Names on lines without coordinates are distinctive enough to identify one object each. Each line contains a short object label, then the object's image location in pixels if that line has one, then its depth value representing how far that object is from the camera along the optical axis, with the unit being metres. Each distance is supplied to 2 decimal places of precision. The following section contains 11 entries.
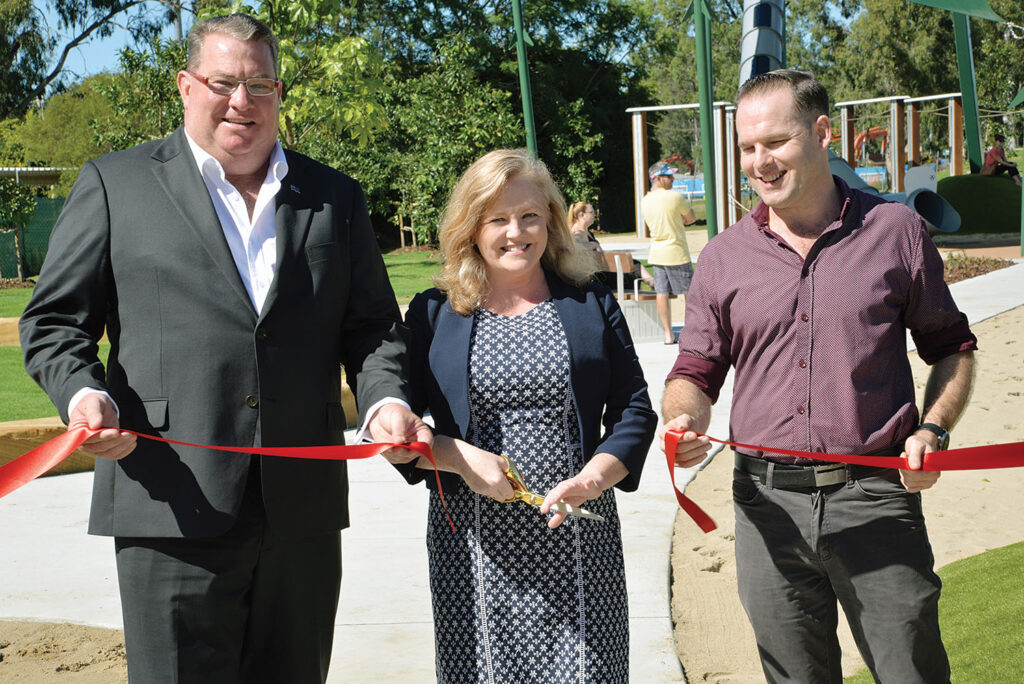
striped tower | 9.78
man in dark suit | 2.70
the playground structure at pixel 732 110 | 9.80
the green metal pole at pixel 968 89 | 23.88
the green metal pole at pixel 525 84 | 16.41
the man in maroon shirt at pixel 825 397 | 2.85
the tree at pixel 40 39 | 36.16
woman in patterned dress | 3.01
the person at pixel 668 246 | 12.92
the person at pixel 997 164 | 27.22
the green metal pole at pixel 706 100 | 12.98
